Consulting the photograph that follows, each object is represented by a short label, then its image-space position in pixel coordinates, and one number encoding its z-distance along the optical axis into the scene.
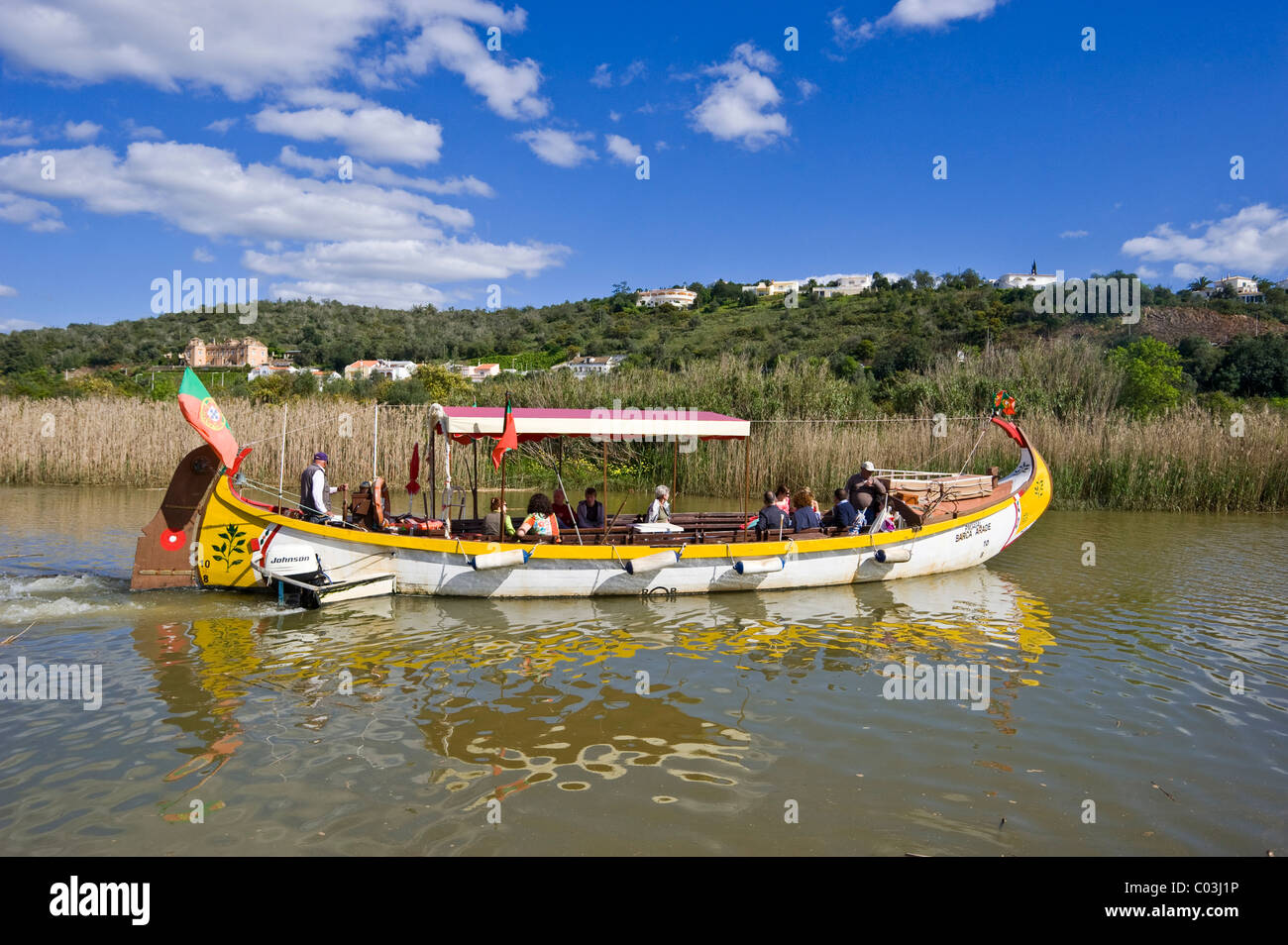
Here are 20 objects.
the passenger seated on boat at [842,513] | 12.13
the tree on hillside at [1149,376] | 29.51
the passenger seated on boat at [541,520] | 10.85
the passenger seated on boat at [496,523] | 10.75
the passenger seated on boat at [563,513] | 12.12
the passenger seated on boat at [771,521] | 11.60
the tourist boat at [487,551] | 9.98
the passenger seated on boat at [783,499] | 12.44
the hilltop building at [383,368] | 59.67
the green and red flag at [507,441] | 9.70
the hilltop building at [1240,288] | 72.69
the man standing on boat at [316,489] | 10.71
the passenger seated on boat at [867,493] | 11.98
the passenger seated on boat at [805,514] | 11.95
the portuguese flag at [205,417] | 9.53
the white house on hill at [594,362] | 50.54
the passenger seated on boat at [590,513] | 11.84
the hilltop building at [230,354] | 77.25
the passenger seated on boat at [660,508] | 11.79
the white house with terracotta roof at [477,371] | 56.19
